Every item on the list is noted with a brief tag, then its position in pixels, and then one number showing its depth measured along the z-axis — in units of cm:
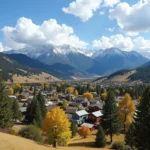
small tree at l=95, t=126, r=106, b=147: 6378
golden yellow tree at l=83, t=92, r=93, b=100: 18462
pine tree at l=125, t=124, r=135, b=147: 5888
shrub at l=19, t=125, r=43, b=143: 5341
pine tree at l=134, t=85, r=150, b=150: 3991
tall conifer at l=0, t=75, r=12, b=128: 5175
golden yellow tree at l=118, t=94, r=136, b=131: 7888
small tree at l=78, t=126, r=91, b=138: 7694
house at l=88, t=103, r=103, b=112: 12905
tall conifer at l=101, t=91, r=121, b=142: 6925
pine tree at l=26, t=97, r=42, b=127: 8300
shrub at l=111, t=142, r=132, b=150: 5788
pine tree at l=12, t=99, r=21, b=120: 9012
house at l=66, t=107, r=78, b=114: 11989
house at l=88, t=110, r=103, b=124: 10812
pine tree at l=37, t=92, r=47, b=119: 9119
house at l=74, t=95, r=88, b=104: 16962
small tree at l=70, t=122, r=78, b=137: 7974
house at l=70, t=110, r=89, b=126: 10647
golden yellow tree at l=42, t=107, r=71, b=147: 5500
